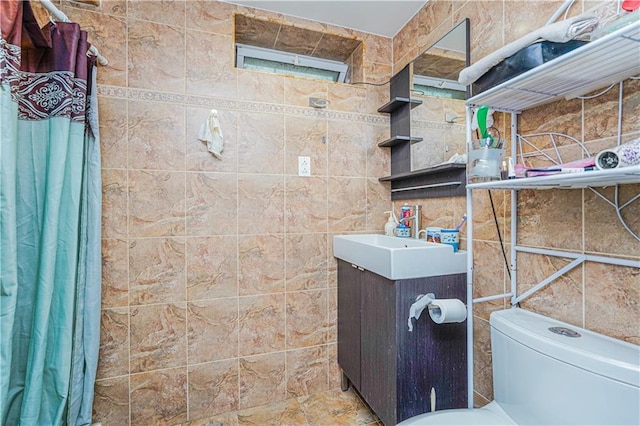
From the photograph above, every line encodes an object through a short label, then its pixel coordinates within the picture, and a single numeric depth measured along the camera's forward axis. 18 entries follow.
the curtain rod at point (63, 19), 1.03
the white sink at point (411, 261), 1.21
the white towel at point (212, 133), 1.59
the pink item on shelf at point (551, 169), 0.79
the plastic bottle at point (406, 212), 1.80
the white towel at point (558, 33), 0.76
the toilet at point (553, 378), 0.71
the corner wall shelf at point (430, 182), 1.47
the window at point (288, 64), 1.92
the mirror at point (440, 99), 1.46
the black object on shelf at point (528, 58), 0.84
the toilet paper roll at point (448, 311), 1.10
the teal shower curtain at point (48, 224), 1.15
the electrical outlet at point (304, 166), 1.79
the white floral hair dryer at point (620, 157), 0.67
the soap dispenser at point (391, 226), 1.87
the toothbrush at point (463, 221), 1.42
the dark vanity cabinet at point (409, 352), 1.22
